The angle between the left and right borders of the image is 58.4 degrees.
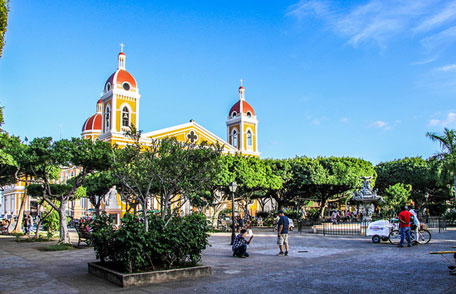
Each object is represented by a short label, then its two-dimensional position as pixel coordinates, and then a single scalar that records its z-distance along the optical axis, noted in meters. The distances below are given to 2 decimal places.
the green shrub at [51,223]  22.41
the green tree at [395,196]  31.68
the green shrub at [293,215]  36.99
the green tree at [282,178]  35.09
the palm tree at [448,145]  25.83
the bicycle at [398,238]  15.73
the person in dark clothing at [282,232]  13.45
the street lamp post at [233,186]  18.53
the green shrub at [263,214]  43.02
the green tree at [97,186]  32.29
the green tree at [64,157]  16.38
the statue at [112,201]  23.36
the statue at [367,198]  22.32
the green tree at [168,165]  9.84
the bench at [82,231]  16.18
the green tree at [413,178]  42.34
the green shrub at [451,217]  29.23
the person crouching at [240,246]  13.09
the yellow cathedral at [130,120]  44.09
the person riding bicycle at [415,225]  15.21
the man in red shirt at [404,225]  14.56
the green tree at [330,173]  36.47
